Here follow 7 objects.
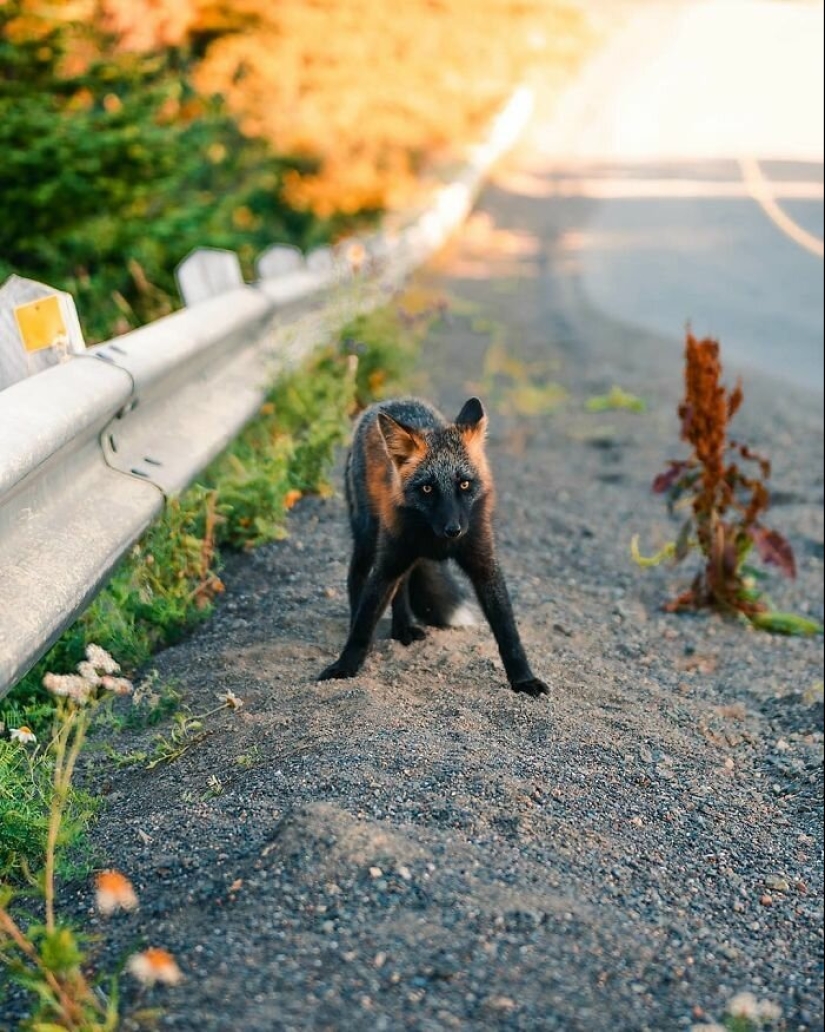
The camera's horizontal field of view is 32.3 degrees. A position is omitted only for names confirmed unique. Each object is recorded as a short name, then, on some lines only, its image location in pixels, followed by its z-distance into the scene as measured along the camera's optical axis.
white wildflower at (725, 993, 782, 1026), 2.74
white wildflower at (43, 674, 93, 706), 3.59
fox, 5.01
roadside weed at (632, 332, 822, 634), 6.29
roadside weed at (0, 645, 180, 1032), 2.69
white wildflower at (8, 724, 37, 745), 3.76
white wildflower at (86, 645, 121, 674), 3.92
